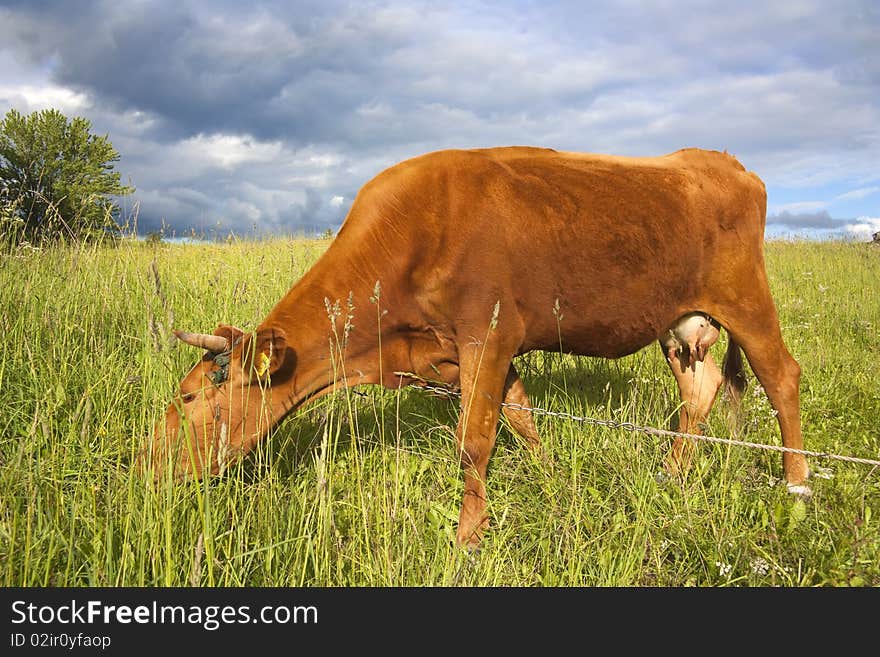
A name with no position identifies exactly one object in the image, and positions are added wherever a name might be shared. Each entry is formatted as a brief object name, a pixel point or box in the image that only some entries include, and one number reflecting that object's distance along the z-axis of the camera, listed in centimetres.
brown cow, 305
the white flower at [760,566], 254
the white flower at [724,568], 255
